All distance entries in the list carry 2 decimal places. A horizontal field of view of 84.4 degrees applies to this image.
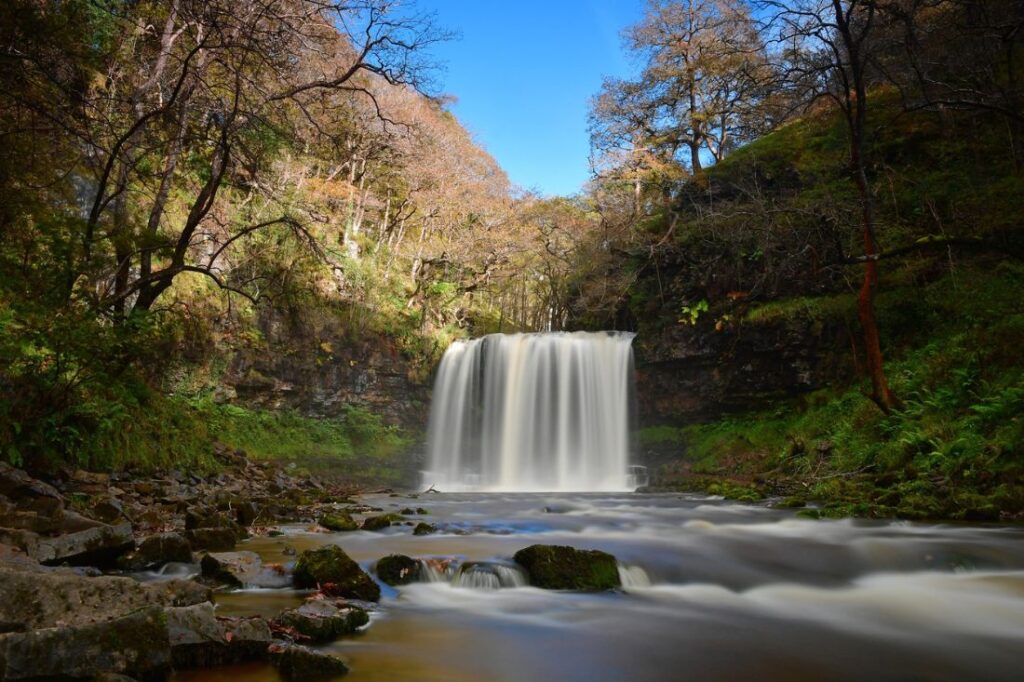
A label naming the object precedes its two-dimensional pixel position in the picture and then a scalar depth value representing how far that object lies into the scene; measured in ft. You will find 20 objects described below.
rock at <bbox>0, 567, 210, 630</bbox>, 7.84
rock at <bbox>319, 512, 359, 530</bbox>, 23.52
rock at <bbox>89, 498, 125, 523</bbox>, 18.30
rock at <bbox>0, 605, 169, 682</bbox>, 6.79
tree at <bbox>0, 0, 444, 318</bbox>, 22.07
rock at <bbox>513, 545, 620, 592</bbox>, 15.87
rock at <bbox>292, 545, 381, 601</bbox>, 13.73
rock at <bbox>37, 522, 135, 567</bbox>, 12.45
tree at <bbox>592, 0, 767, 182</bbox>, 70.54
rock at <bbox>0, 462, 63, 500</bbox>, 17.75
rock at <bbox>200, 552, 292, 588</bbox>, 13.73
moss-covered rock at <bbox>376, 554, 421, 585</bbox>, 15.75
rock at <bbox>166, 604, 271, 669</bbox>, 8.73
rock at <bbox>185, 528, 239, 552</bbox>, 17.25
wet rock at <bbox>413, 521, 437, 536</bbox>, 23.79
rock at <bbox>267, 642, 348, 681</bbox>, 8.86
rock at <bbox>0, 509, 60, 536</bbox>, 14.31
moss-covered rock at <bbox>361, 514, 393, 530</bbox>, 23.85
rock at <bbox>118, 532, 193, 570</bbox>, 14.11
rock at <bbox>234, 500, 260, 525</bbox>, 22.65
